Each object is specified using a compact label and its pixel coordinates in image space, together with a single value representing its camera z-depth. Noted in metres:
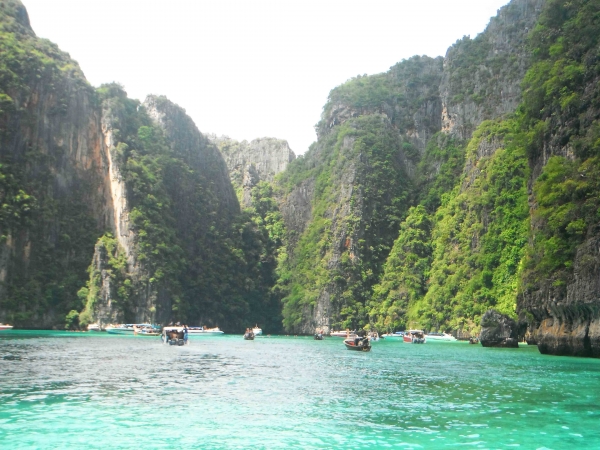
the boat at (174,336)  67.56
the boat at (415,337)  83.50
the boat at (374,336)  91.56
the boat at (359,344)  62.91
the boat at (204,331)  104.88
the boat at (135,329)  96.25
